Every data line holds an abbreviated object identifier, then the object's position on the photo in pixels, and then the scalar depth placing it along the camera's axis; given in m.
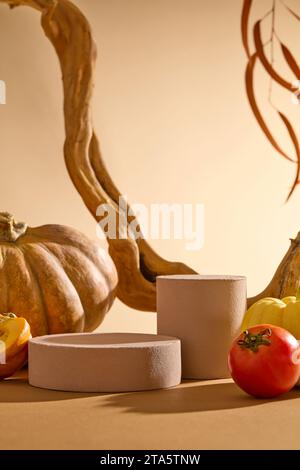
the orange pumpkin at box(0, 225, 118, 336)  1.35
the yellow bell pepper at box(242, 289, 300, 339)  1.26
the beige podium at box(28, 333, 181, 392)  1.16
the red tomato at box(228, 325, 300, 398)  1.14
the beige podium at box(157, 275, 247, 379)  1.25
